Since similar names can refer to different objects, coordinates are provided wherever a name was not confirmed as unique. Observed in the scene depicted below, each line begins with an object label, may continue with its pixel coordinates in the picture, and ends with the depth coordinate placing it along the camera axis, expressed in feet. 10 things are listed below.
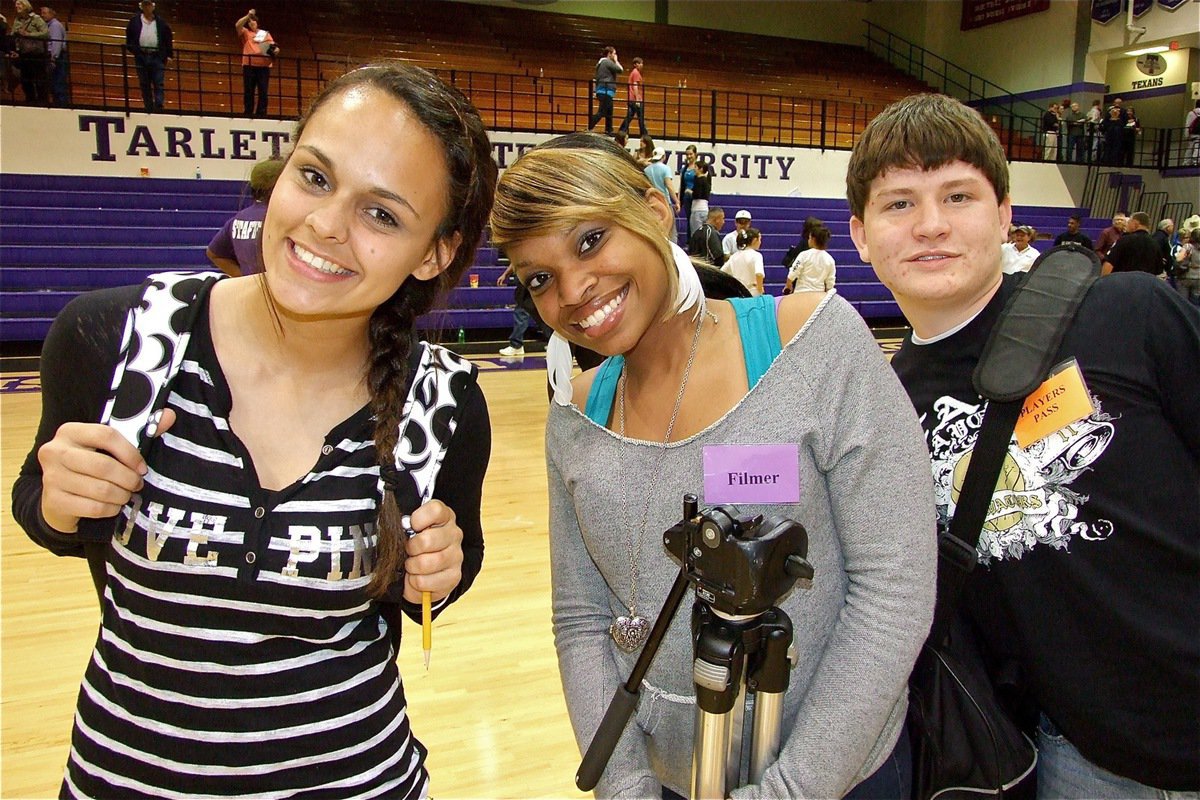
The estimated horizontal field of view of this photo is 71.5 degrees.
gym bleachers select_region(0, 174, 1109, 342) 28.86
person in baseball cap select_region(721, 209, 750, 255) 29.35
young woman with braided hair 3.42
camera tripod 2.83
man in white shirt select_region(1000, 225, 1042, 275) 24.95
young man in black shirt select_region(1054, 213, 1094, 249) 33.12
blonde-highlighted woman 3.39
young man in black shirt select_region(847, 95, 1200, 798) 3.76
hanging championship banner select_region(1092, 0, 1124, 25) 56.54
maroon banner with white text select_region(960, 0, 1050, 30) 61.00
